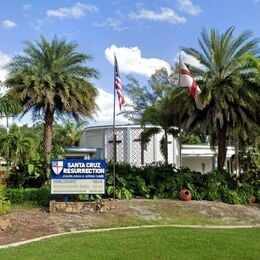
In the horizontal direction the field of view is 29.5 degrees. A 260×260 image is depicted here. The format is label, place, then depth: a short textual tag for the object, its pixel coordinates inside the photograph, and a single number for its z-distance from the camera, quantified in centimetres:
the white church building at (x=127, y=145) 3466
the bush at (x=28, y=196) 1634
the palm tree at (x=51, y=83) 2038
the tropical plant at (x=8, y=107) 1509
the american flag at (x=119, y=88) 1775
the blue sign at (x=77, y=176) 1545
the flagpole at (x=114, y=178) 1645
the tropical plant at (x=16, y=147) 2327
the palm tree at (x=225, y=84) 1961
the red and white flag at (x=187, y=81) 1764
